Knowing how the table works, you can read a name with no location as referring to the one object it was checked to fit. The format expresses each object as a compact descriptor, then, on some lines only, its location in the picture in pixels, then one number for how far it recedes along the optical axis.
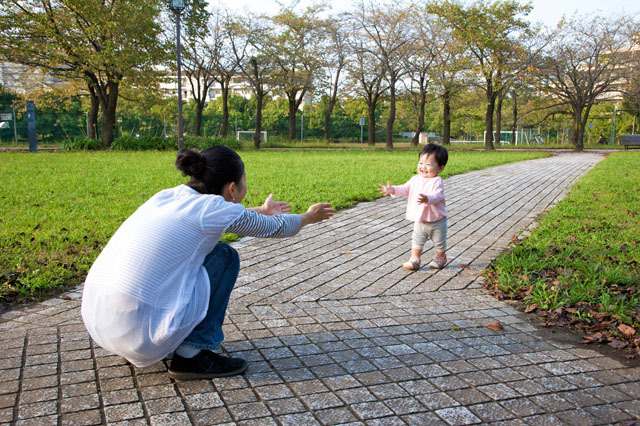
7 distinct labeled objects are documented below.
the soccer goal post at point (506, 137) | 62.38
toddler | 4.86
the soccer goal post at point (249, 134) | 41.42
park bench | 30.50
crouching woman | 2.28
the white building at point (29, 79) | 28.76
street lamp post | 16.45
